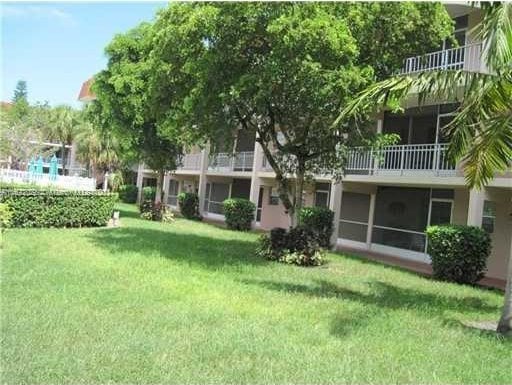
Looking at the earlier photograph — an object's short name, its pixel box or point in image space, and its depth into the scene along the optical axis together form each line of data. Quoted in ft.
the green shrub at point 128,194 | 139.13
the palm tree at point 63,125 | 154.30
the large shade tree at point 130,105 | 74.13
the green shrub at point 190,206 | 104.53
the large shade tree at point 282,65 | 39.06
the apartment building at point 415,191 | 54.19
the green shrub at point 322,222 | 66.18
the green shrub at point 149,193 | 122.88
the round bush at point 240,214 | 84.02
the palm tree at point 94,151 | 131.85
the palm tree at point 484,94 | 25.23
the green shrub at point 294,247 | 47.96
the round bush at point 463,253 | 46.78
